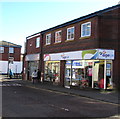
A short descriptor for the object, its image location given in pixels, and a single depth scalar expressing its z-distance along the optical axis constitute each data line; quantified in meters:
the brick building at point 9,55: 37.23
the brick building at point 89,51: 13.13
